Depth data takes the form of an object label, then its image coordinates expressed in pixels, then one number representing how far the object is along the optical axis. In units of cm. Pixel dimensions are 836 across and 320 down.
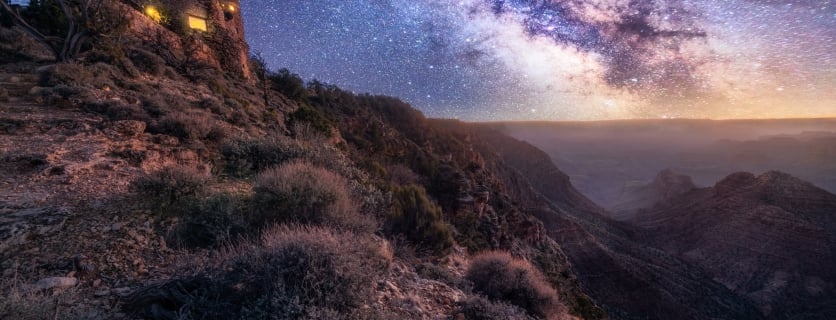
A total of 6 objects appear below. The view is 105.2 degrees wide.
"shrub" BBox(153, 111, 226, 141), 792
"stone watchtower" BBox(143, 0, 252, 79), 2033
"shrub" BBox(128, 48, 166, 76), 1392
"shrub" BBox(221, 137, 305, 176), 699
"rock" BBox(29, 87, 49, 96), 862
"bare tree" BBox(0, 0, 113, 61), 1132
